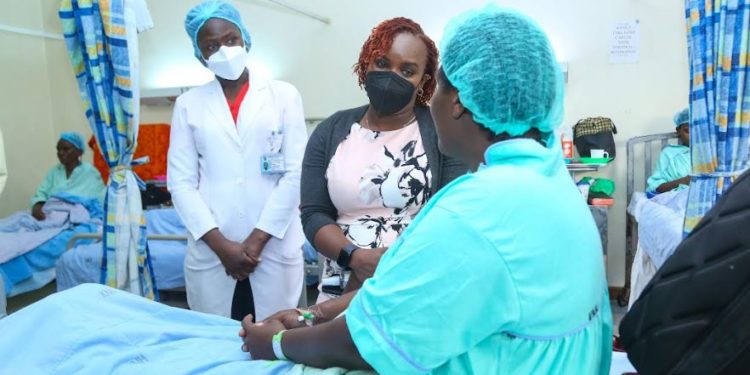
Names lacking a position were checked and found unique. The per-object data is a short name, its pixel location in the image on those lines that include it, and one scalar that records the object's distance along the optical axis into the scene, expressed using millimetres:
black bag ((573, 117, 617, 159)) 3869
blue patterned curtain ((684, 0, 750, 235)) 1870
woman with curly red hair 1439
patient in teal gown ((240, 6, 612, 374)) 732
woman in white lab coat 1939
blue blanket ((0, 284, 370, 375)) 1144
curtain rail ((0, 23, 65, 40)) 5051
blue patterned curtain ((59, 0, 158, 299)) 2248
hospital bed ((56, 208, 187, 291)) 3477
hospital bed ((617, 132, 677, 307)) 3949
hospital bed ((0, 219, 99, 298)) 3754
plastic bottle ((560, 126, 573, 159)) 4000
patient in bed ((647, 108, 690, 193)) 3682
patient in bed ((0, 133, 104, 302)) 3820
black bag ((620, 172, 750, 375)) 699
